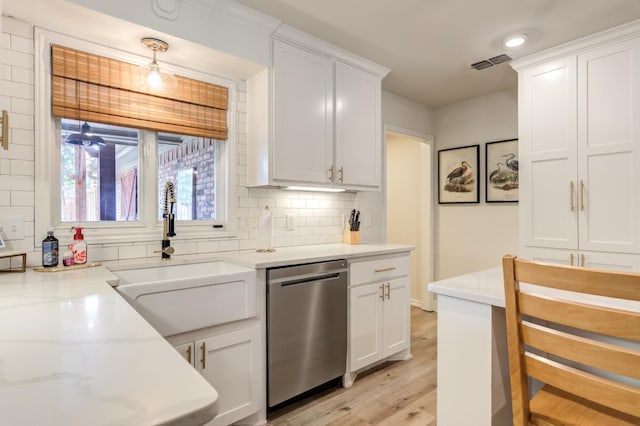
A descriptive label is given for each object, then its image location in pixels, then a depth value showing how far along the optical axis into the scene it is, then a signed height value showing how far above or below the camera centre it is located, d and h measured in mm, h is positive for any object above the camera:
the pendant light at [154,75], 1956 +863
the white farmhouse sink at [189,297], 1584 -415
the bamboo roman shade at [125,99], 1856 +712
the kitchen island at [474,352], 1176 -505
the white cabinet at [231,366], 1740 -820
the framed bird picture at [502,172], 3484 +436
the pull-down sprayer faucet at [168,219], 2074 -30
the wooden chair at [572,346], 784 -347
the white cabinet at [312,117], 2369 +740
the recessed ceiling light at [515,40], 2463 +1281
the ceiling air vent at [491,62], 2811 +1291
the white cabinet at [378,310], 2420 -740
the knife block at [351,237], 3029 -210
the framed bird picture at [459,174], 3803 +450
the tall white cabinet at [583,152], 2330 +453
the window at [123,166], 1842 +312
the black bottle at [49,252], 1714 -188
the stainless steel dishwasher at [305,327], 1991 -712
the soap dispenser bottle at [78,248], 1820 -179
